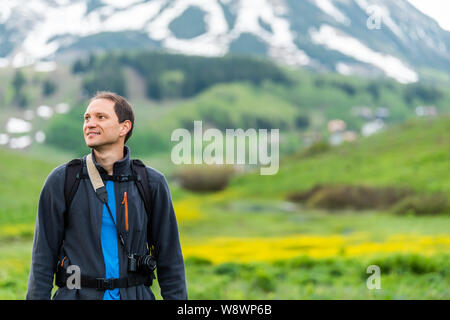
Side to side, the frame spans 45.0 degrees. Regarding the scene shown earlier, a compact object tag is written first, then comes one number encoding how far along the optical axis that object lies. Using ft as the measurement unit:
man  15.31
